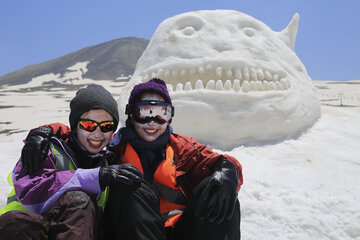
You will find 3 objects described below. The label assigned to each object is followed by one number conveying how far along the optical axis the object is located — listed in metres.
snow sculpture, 3.22
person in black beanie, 1.01
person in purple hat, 1.14
